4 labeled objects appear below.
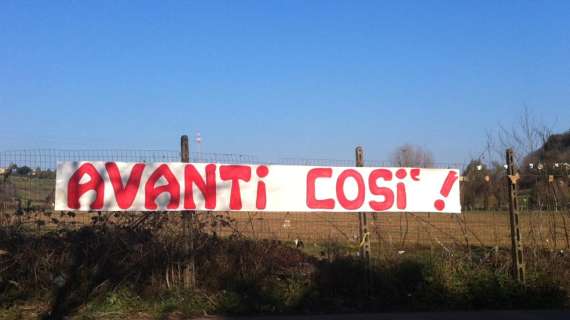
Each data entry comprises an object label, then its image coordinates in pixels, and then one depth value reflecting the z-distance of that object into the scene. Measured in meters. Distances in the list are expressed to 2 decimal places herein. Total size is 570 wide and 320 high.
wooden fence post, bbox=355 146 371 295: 8.59
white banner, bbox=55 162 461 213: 8.04
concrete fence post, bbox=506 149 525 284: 8.94
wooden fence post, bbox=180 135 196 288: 8.07
